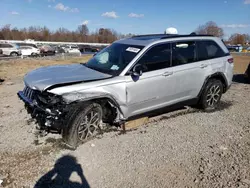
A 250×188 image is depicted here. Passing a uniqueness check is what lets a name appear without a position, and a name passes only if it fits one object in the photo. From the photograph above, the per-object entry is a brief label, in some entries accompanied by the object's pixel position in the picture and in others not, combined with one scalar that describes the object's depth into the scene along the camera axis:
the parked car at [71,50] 41.72
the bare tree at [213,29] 69.05
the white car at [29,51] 29.23
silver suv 3.67
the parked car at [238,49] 47.25
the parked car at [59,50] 40.29
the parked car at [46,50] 33.48
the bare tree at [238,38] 99.75
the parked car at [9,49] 28.22
